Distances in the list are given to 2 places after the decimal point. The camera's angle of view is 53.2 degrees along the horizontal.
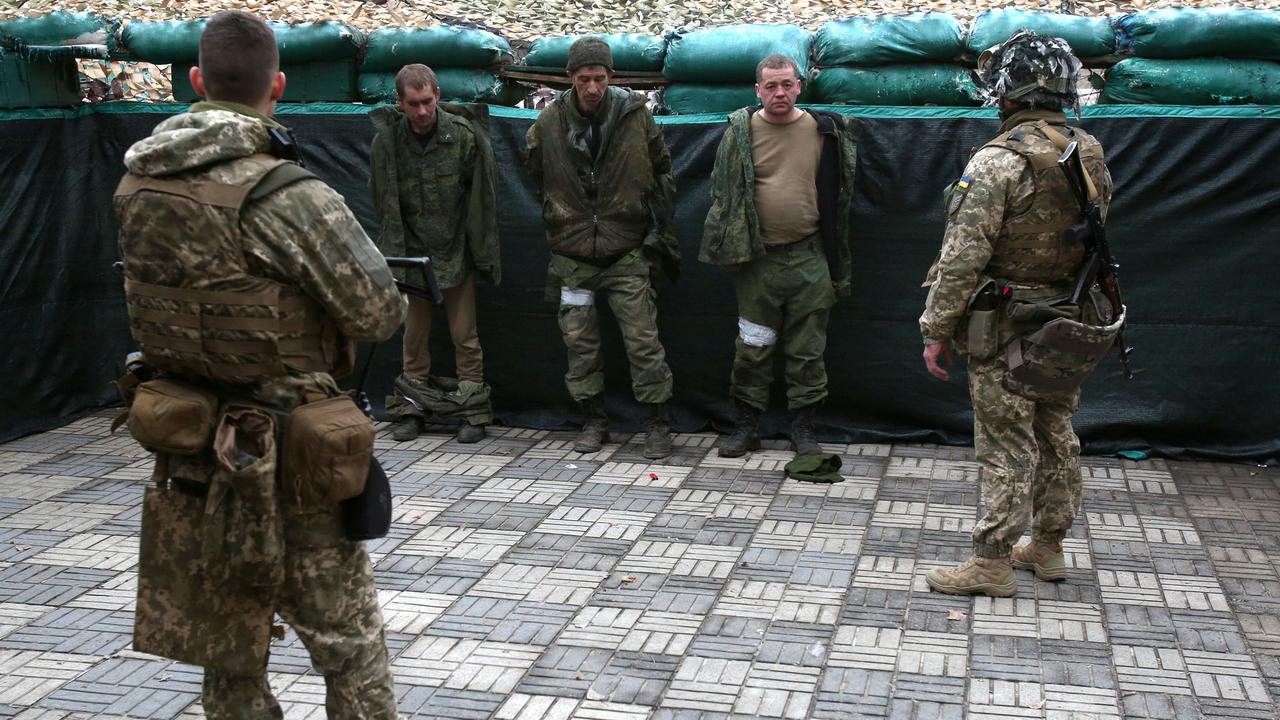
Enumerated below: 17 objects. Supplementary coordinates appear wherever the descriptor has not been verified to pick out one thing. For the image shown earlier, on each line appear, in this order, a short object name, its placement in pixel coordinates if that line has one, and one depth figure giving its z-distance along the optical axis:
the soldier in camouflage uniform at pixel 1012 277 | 4.83
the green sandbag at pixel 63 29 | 7.86
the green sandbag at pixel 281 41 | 7.81
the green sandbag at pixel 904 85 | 7.29
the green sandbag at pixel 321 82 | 8.02
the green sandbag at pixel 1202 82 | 6.96
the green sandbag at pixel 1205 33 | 6.81
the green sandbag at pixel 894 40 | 7.16
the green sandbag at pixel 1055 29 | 7.06
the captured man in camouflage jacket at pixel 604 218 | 7.14
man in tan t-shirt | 6.99
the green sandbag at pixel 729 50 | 7.25
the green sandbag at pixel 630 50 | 7.71
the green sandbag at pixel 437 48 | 7.74
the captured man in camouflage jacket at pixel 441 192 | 7.43
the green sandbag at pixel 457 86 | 7.85
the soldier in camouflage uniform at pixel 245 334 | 3.05
